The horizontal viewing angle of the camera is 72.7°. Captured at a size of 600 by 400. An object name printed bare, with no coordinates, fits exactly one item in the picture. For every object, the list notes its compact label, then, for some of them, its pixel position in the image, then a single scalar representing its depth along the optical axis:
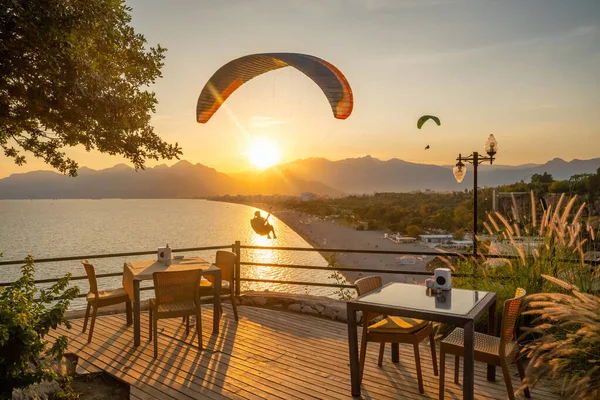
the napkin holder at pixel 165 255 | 5.41
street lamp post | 7.73
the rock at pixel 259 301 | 6.01
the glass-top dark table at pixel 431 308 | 2.81
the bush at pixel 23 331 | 2.29
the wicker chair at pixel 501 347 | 2.94
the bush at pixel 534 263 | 4.00
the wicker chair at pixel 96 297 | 4.63
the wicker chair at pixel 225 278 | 5.38
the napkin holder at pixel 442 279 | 3.45
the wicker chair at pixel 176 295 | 4.24
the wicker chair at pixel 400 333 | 3.37
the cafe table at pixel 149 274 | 4.51
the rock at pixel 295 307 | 5.69
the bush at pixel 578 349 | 2.64
